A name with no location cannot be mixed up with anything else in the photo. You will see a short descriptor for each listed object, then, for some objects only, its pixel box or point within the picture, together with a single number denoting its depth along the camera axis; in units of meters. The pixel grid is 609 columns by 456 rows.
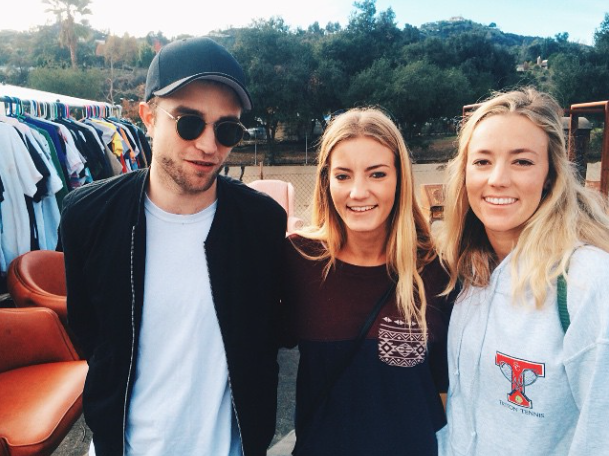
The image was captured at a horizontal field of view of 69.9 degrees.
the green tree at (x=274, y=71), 20.67
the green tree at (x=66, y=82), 27.58
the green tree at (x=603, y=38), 24.98
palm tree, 39.78
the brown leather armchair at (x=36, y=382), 2.18
